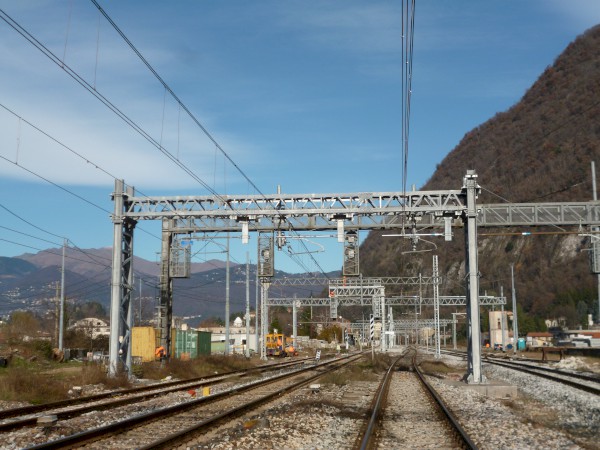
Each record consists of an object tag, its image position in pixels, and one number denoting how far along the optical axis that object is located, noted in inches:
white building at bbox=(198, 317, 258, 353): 4003.4
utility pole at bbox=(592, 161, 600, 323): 1669.8
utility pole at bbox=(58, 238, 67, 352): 2280.0
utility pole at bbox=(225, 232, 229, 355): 2170.5
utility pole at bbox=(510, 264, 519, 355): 2977.1
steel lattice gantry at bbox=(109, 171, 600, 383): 1218.0
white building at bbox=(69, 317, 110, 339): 3234.3
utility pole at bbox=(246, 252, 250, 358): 2355.7
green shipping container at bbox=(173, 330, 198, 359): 2192.4
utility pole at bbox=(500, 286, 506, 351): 3870.1
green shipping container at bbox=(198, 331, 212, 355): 2293.3
